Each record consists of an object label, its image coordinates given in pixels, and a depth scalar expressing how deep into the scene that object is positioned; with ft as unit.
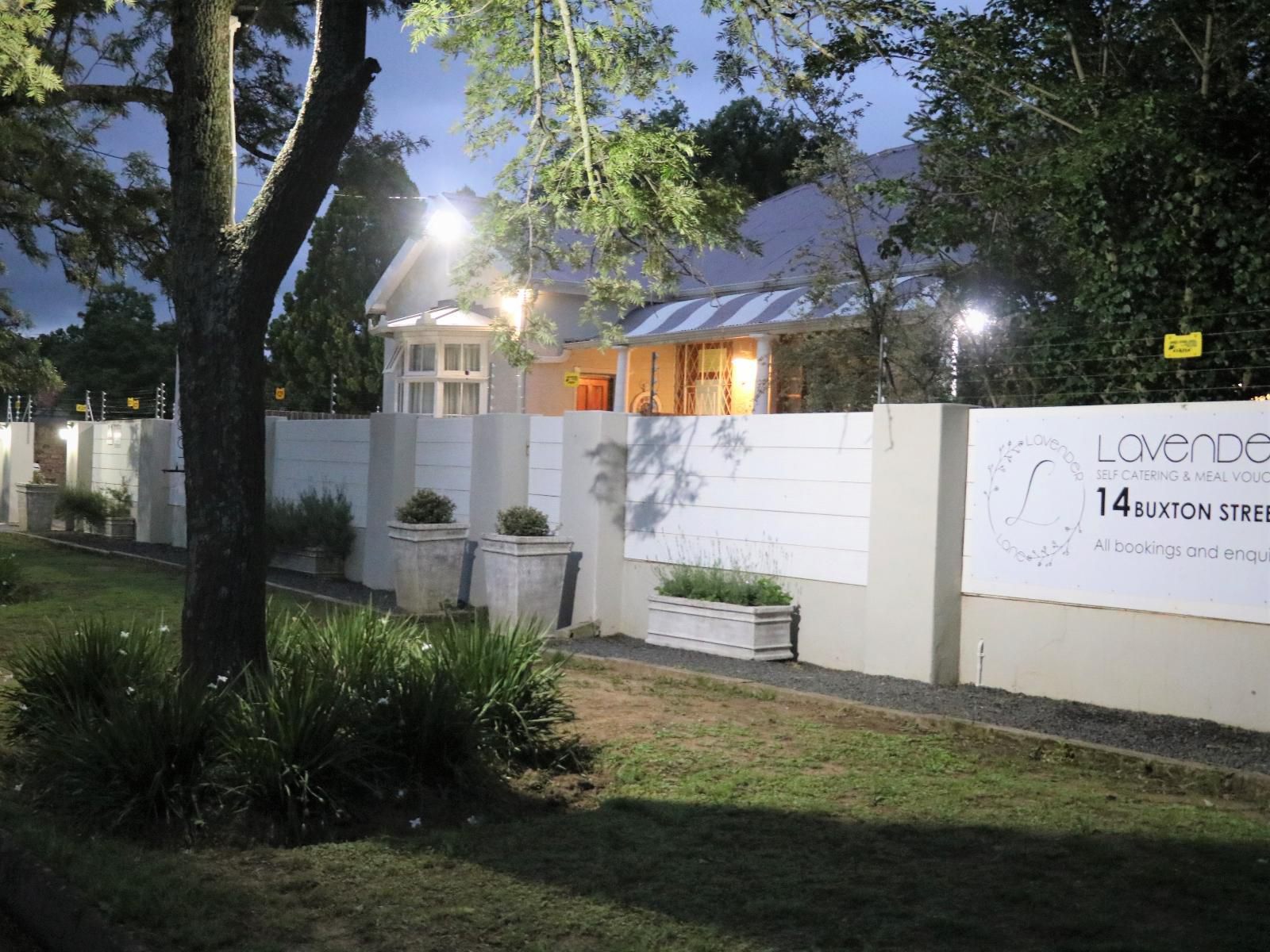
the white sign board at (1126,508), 27.61
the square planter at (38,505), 87.51
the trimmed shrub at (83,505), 82.53
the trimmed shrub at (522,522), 42.11
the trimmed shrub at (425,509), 47.37
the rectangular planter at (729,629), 36.40
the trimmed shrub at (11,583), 45.96
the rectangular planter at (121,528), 81.10
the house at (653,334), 67.56
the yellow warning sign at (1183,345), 31.45
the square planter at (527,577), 41.22
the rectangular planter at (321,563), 58.80
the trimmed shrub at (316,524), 58.03
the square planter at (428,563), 46.62
